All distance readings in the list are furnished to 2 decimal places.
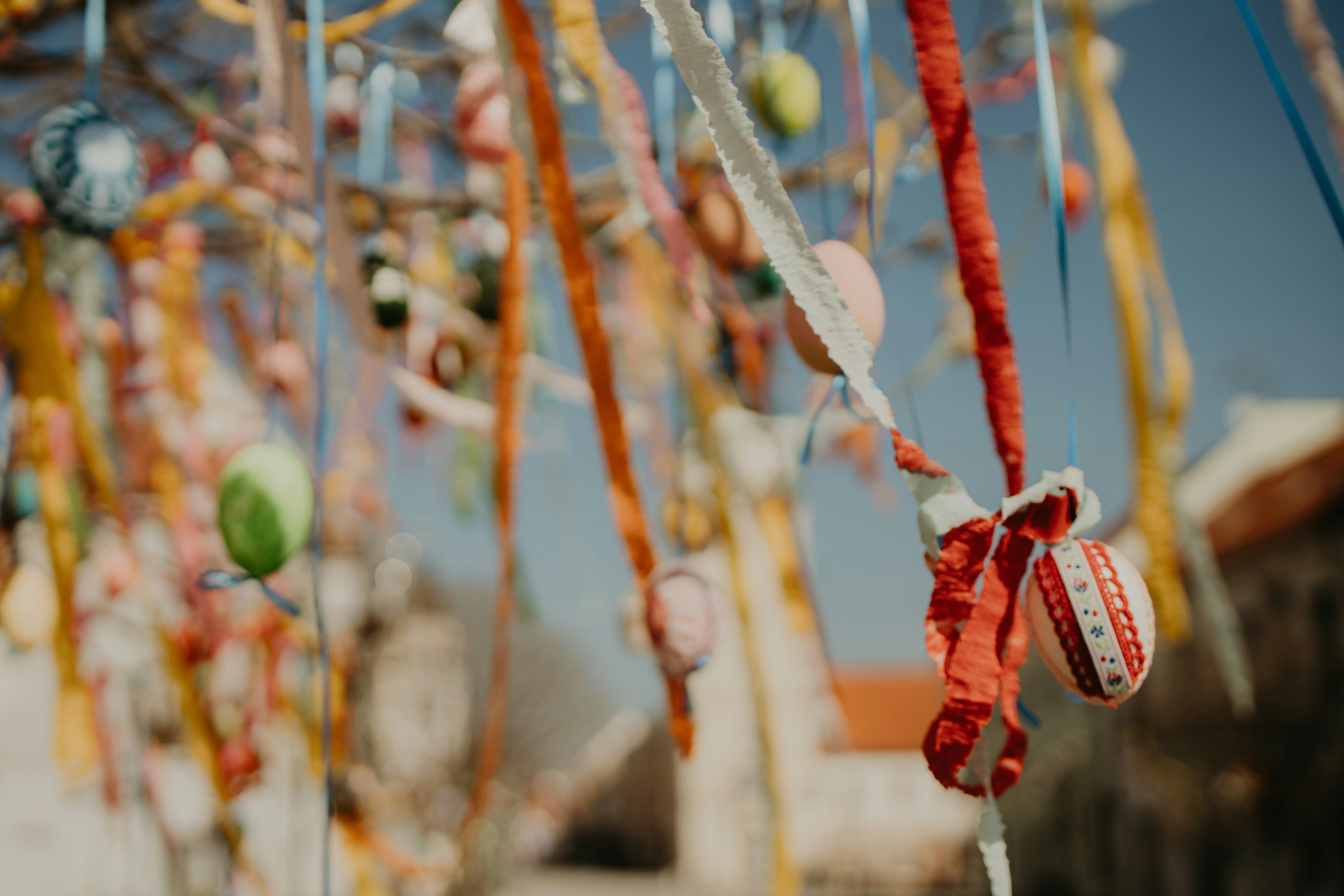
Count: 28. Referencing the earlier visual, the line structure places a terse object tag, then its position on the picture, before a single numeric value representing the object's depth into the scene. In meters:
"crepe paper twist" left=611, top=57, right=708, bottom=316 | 1.13
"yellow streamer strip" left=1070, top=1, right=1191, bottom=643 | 1.35
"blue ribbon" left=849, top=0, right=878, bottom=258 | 0.77
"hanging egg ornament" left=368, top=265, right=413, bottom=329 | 1.61
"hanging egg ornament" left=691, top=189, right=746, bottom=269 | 1.26
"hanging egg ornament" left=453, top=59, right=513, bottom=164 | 1.53
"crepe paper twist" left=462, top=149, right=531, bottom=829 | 1.20
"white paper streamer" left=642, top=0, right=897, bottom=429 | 0.61
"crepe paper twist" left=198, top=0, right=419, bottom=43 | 1.29
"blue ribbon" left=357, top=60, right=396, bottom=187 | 1.63
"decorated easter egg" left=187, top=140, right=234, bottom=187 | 1.95
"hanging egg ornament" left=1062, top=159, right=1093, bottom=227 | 2.03
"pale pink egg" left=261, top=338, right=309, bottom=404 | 1.93
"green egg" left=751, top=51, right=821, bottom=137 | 1.43
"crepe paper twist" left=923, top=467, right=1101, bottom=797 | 0.58
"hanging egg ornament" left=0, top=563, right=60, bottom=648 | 1.60
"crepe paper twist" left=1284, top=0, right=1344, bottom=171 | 1.04
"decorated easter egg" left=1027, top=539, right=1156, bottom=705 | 0.68
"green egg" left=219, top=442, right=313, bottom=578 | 1.00
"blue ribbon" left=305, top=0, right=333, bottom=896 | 0.89
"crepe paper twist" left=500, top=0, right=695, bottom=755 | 1.00
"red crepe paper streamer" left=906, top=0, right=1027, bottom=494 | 0.65
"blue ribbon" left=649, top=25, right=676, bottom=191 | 1.32
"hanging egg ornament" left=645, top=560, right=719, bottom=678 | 1.03
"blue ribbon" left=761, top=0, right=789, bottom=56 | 1.65
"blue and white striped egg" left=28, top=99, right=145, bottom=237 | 1.20
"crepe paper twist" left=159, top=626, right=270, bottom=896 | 1.56
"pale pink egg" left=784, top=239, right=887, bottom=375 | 0.83
